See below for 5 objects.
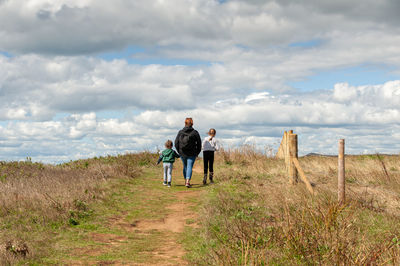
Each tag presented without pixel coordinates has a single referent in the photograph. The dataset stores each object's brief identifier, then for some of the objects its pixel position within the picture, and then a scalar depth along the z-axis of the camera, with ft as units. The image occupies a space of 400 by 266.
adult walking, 47.78
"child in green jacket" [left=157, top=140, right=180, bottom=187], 48.96
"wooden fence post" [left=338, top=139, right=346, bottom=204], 34.45
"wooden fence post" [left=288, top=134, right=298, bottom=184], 42.04
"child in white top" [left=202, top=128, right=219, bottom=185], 49.06
